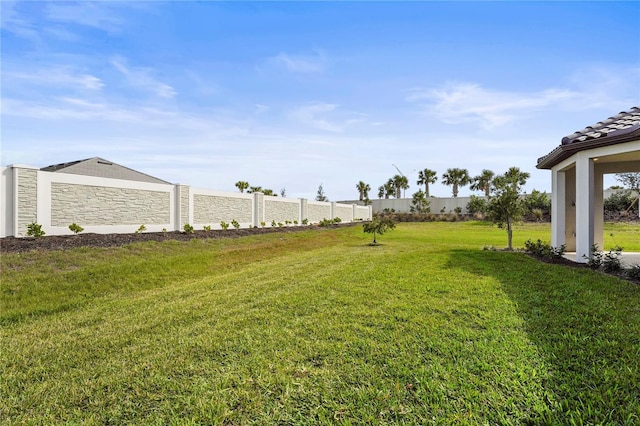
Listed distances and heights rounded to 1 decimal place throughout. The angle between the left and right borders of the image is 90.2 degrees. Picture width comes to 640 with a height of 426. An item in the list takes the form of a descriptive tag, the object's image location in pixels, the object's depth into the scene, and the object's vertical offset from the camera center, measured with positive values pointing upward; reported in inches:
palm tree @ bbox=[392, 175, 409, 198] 2078.0 +204.4
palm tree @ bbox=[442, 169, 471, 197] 1964.8 +224.5
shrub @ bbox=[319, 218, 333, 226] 1090.3 -27.1
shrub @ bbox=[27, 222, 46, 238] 375.1 -18.7
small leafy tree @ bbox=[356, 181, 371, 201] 2118.6 +168.2
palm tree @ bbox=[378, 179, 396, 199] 2154.3 +171.3
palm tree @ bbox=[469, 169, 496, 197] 1894.7 +203.4
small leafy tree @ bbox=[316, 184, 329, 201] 1978.3 +114.1
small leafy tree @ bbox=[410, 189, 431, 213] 1736.0 +61.3
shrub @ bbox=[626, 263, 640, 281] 254.2 -47.7
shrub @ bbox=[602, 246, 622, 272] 283.1 -44.8
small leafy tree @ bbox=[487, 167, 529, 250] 482.6 +9.8
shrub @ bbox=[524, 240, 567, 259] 367.6 -44.3
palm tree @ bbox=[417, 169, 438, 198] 1995.6 +233.4
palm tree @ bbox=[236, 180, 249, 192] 1101.1 +101.1
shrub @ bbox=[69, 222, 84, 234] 421.7 -18.2
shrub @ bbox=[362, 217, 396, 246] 609.9 -22.5
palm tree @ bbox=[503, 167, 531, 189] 1630.2 +202.2
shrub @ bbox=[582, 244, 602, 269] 297.3 -42.5
